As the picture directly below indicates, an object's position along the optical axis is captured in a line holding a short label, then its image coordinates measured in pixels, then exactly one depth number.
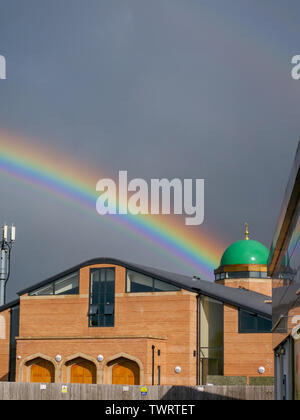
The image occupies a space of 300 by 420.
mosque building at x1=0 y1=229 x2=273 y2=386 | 47.69
